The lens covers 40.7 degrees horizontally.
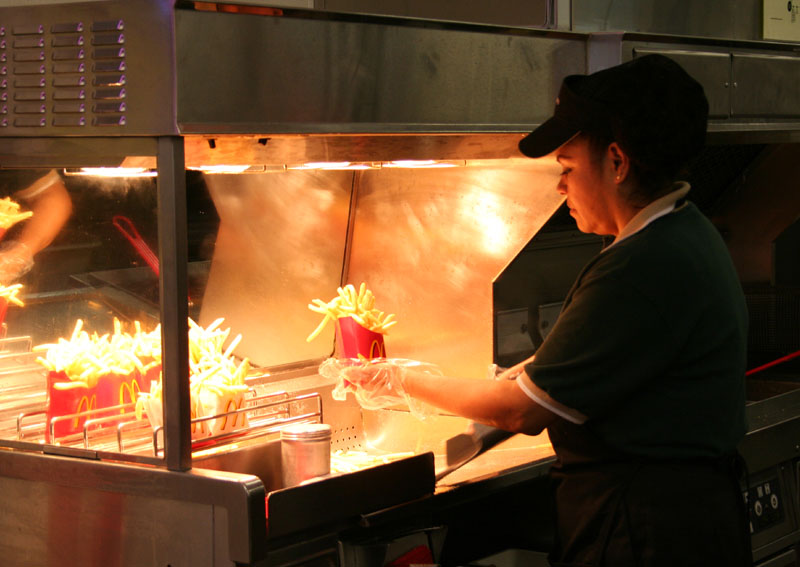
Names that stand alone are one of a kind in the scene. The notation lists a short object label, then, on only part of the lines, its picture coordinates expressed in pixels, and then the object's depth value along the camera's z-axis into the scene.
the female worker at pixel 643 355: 1.74
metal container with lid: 2.05
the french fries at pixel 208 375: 2.10
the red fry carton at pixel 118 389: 2.06
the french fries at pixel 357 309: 2.48
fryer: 1.80
